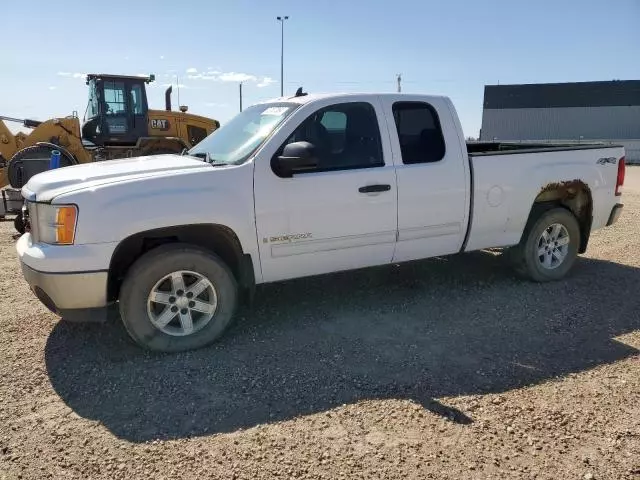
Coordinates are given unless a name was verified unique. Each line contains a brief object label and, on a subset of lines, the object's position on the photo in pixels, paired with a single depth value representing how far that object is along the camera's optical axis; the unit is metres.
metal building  50.62
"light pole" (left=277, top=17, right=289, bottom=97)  38.00
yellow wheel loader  12.56
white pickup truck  3.76
